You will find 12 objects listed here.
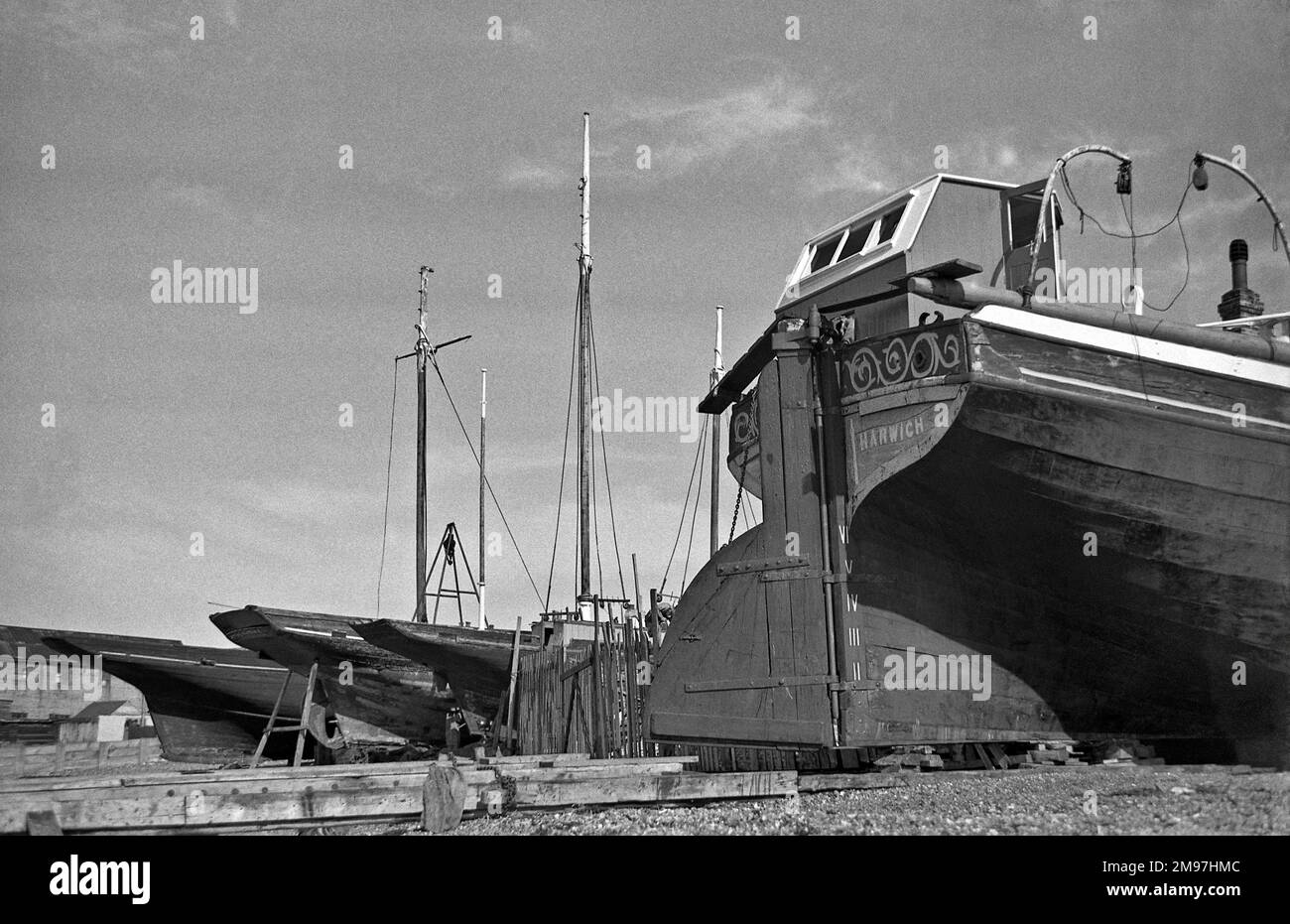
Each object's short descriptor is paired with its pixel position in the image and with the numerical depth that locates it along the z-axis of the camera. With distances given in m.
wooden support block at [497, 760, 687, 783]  8.31
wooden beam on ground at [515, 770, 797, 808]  7.42
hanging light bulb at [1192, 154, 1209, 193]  10.63
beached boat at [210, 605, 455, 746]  21.14
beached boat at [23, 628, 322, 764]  21.83
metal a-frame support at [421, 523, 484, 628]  30.86
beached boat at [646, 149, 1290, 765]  9.88
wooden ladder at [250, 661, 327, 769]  18.61
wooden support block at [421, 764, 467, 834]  6.47
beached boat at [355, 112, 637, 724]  20.47
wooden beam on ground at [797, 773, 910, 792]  8.38
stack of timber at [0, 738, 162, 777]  21.89
